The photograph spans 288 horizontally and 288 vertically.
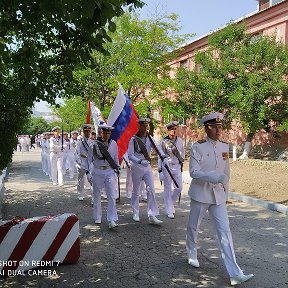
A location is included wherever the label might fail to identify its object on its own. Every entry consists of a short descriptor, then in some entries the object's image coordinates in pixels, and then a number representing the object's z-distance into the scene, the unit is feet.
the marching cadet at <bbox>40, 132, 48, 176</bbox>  47.14
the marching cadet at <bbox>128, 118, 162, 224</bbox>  20.98
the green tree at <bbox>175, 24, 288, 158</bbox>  48.47
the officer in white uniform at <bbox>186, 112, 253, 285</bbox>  13.06
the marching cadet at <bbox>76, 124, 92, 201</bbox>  28.17
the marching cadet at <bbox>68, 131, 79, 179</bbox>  42.93
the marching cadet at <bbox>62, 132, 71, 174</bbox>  41.09
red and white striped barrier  13.03
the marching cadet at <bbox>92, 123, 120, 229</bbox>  20.23
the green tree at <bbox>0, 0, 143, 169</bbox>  9.74
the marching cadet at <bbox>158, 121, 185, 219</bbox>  22.86
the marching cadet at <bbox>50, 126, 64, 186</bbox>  35.69
